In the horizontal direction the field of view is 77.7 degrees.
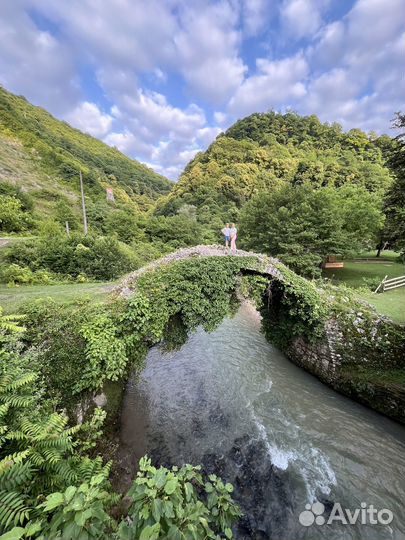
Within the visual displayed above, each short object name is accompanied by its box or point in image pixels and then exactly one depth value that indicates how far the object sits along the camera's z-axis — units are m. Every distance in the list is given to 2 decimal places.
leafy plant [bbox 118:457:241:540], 1.85
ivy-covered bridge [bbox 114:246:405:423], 7.29
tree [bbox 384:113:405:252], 9.22
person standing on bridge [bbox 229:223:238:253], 10.93
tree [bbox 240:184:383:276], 21.83
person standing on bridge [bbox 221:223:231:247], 11.07
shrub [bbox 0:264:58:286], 13.74
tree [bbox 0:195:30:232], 24.27
